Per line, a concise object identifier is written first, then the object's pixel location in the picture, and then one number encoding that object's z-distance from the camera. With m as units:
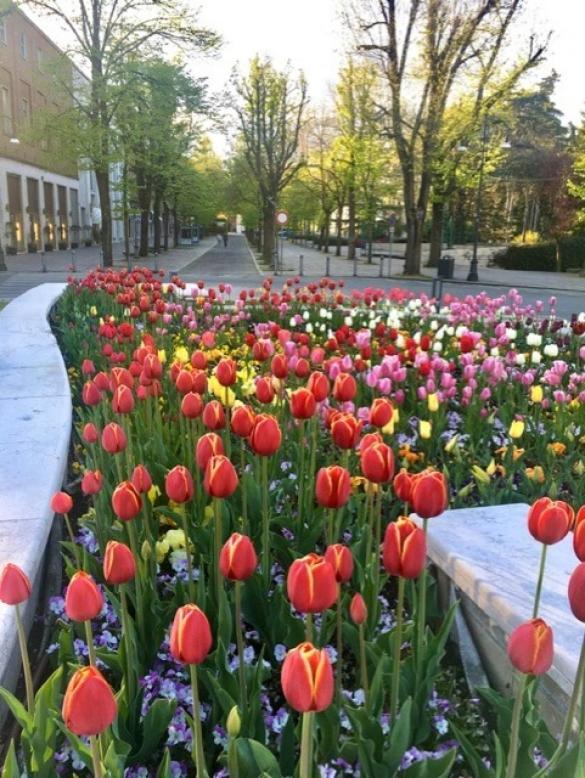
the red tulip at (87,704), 1.05
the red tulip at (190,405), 2.45
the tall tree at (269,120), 35.12
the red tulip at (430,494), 1.63
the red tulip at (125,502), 1.77
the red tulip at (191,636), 1.19
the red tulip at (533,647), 1.16
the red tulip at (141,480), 2.08
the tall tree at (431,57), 24.58
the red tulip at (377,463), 1.83
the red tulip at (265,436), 1.96
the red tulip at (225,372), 2.78
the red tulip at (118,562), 1.49
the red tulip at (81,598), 1.33
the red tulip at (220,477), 1.72
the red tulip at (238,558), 1.43
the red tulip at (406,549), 1.44
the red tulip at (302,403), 2.34
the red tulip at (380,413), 2.28
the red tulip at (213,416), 2.29
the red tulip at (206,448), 1.97
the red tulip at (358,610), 1.55
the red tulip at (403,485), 1.79
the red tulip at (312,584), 1.21
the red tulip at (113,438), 2.26
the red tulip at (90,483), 2.19
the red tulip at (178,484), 1.84
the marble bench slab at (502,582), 1.92
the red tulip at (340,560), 1.53
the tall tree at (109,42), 26.20
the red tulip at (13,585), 1.48
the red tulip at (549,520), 1.50
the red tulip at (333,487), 1.73
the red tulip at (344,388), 2.51
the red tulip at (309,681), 1.01
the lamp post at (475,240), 28.53
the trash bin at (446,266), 28.55
